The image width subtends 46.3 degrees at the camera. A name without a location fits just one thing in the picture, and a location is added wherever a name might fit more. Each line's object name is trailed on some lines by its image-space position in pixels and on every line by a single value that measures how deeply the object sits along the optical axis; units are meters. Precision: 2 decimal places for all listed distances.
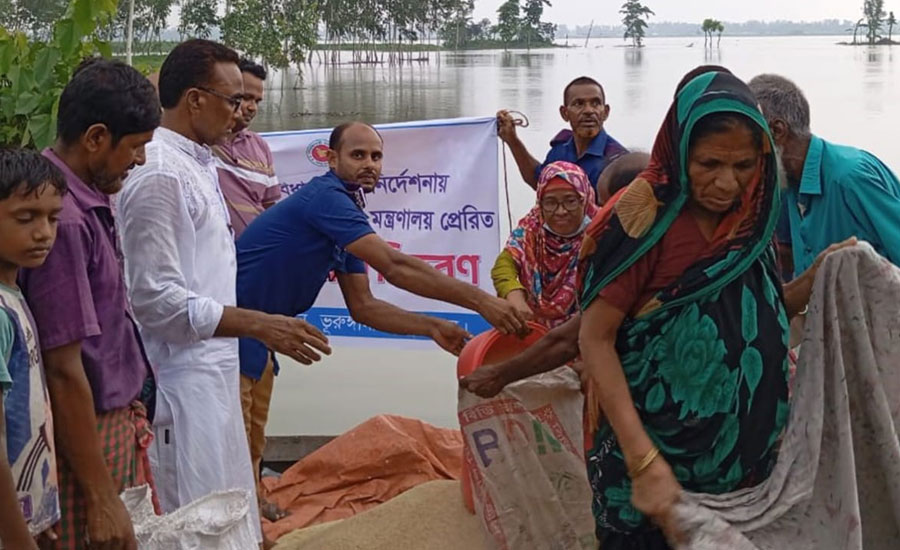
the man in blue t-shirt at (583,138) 4.85
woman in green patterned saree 2.07
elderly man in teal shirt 3.11
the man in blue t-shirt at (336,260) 3.38
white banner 5.55
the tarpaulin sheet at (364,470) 4.50
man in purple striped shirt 4.37
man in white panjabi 2.72
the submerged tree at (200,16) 31.88
